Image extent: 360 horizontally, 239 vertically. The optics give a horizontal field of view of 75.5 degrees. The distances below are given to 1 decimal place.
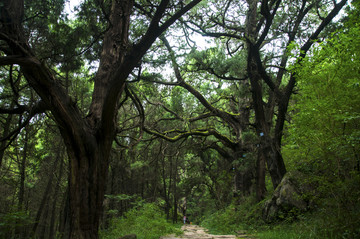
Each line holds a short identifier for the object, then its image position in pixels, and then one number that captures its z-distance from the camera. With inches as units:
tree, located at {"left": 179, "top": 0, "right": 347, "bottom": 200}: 288.2
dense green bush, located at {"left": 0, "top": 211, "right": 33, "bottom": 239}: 216.5
